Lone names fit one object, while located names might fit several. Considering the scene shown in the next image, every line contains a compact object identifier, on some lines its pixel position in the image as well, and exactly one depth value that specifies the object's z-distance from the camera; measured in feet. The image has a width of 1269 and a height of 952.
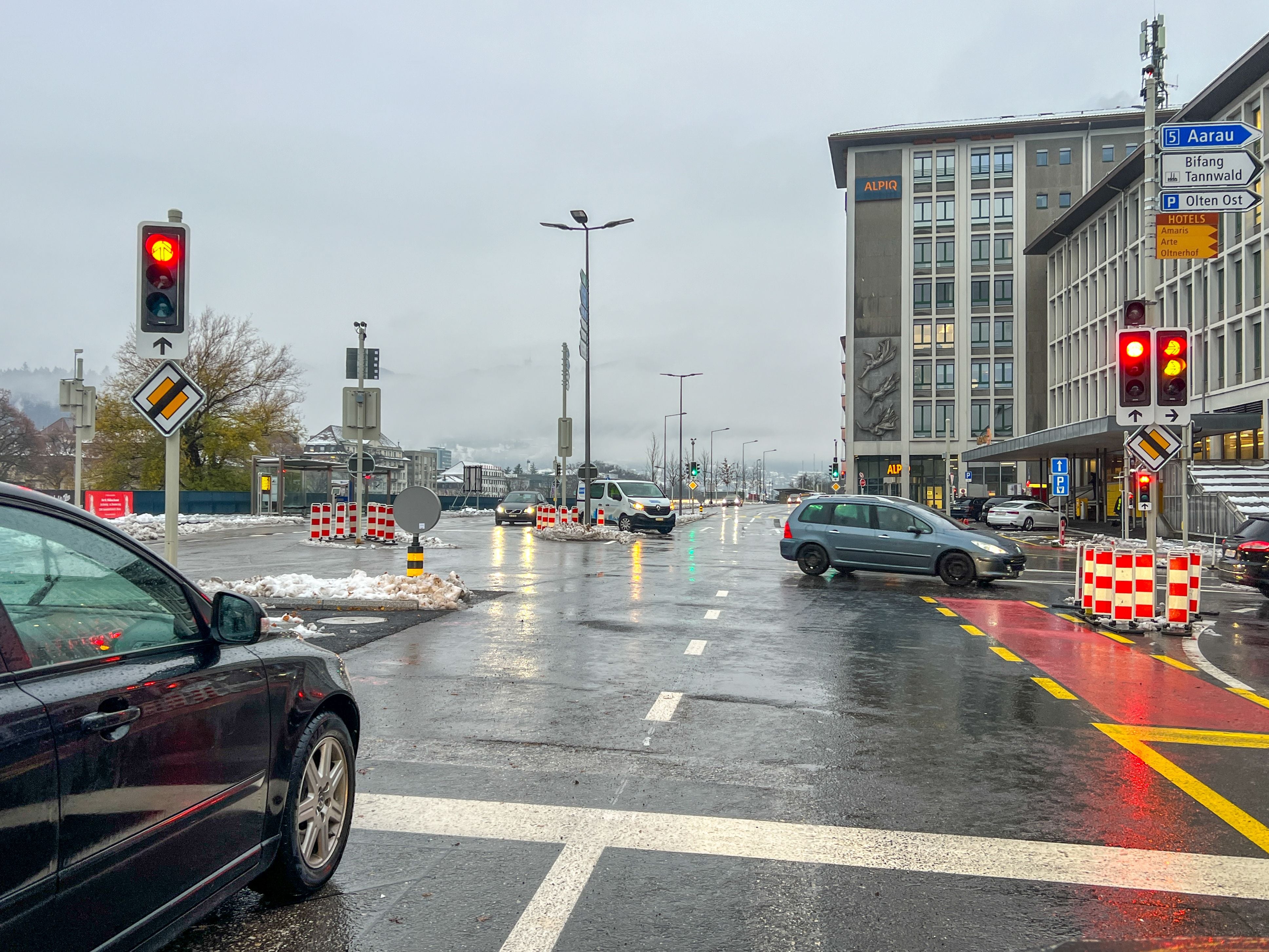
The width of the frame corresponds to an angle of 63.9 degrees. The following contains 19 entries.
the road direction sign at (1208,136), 45.27
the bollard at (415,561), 46.62
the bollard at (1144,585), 39.93
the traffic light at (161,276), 28.07
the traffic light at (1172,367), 44.60
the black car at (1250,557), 46.78
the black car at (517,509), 140.26
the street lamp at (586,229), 108.37
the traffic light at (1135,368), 44.75
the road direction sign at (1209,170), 44.68
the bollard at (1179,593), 38.86
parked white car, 147.13
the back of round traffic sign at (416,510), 48.03
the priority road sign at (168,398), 29.30
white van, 117.60
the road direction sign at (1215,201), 44.50
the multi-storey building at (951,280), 262.88
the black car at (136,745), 7.87
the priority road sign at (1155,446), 49.42
